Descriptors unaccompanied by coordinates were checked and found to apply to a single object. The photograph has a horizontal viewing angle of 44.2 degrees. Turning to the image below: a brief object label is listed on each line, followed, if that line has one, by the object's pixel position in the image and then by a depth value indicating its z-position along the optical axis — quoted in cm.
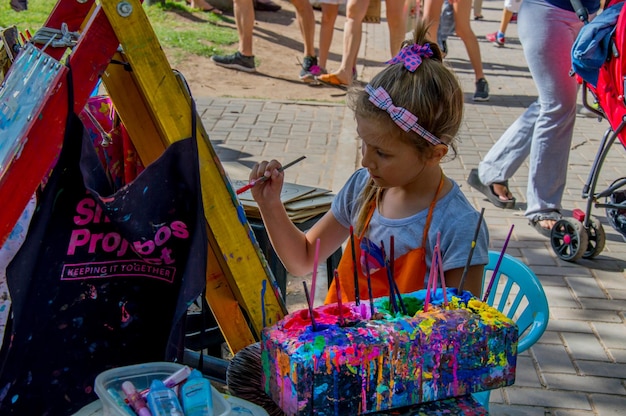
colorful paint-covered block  137
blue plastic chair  234
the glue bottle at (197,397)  135
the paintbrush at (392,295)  154
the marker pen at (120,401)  134
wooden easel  141
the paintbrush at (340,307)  146
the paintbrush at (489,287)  166
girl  195
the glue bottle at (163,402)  132
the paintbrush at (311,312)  145
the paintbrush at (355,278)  155
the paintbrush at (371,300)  154
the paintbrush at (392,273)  156
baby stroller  369
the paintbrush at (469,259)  165
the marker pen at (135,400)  133
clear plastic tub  138
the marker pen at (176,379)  140
